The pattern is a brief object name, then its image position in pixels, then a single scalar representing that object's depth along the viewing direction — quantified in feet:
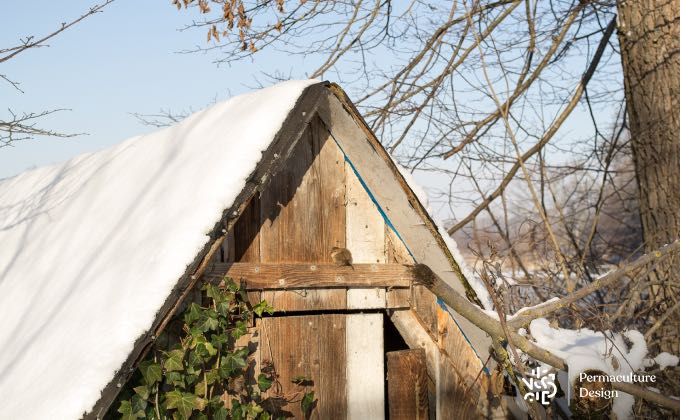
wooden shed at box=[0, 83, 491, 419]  12.62
